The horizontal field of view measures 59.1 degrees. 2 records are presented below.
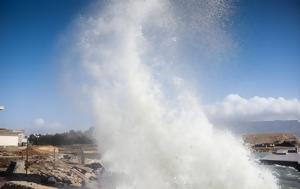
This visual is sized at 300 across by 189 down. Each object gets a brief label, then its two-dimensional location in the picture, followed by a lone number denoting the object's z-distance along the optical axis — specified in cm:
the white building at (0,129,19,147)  3628
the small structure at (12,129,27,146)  4087
